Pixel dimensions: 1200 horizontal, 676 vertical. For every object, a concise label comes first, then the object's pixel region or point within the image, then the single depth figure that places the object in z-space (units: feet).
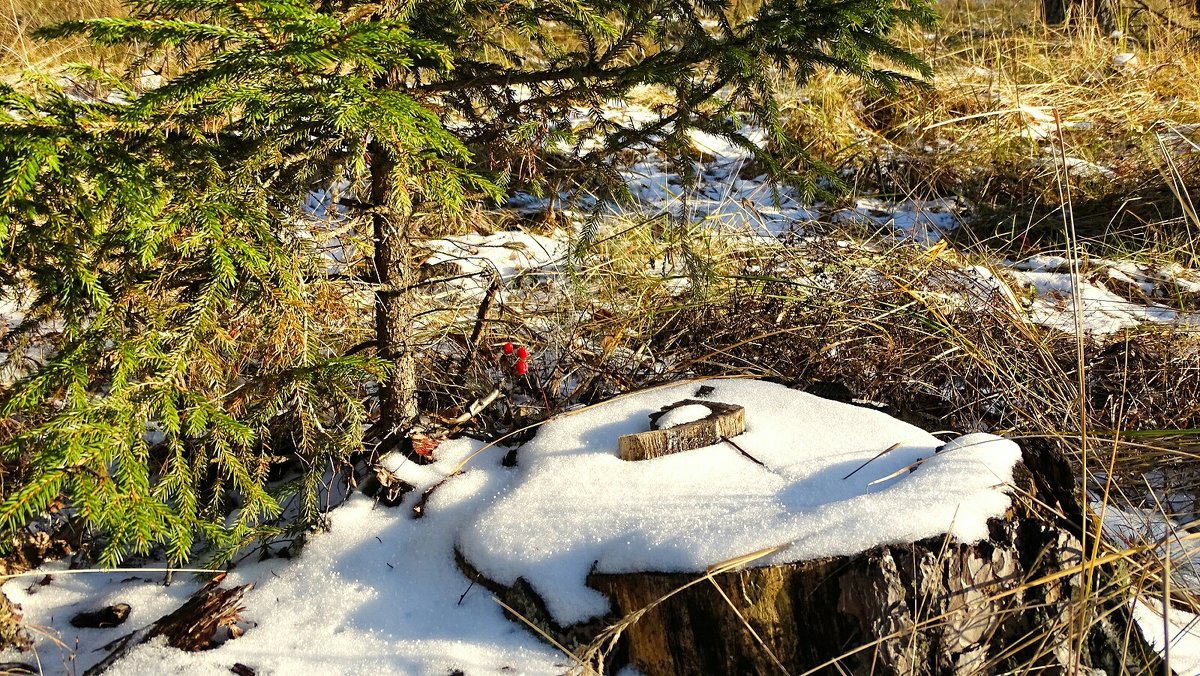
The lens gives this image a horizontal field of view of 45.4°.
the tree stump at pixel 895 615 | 3.63
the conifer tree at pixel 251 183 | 3.45
